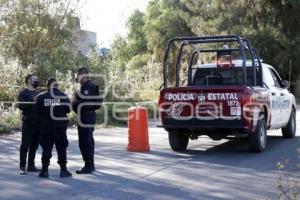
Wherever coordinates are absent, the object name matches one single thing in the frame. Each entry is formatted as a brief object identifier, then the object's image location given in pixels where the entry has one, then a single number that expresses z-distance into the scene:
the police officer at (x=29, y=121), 9.38
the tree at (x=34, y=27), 22.94
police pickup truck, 10.99
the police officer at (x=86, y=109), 9.35
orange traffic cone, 11.97
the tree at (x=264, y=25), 34.78
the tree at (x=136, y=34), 56.91
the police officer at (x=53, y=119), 8.98
